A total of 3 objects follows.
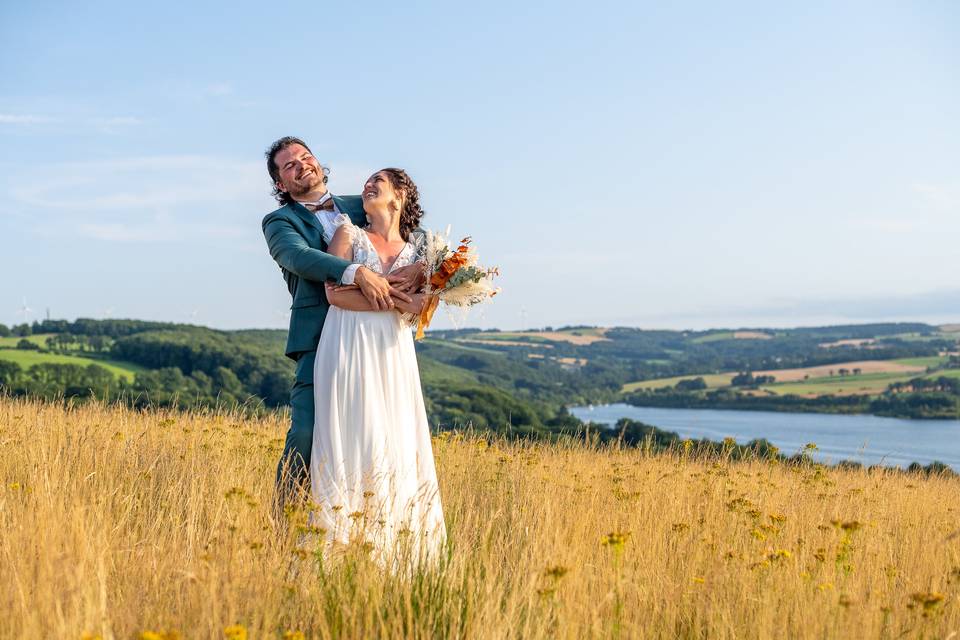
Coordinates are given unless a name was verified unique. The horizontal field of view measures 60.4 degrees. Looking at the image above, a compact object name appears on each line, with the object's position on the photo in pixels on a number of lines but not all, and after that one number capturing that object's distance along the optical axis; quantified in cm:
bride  493
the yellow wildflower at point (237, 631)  248
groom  487
